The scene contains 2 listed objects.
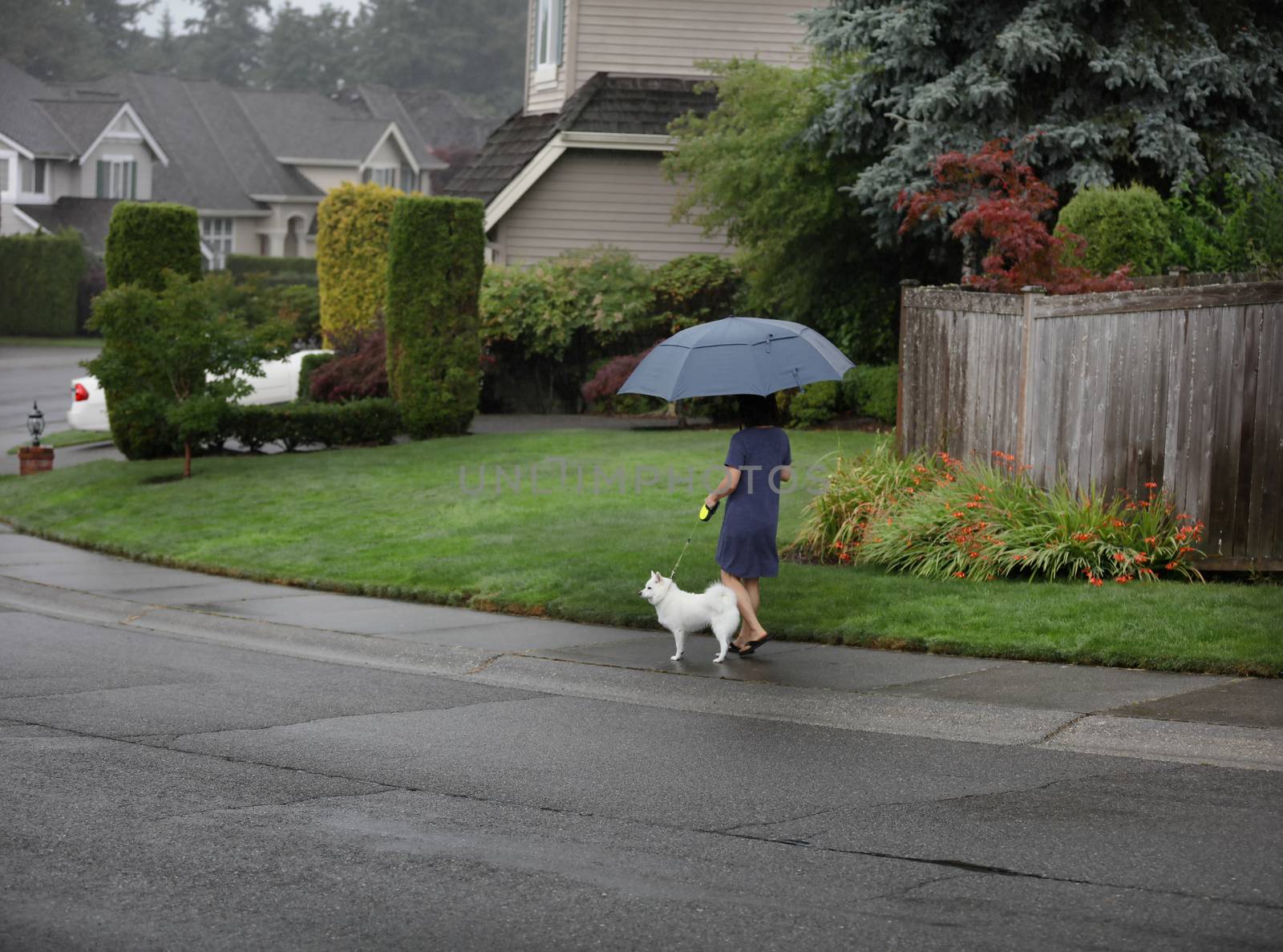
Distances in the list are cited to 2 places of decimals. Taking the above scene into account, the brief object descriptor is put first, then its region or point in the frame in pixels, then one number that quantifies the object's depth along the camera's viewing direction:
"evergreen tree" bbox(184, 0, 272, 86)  111.00
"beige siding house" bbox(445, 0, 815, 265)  29.78
